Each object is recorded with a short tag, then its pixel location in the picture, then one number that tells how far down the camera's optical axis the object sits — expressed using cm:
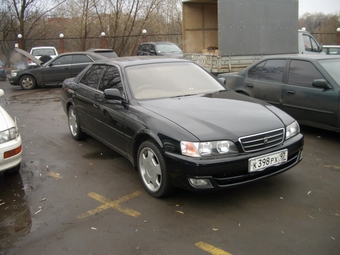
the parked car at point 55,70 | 1512
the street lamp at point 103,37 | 2668
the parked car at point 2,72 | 1880
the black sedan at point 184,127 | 368
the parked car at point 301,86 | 608
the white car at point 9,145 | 447
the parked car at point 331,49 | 1866
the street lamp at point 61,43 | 2638
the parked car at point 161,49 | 1820
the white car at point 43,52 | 2081
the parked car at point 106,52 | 1588
